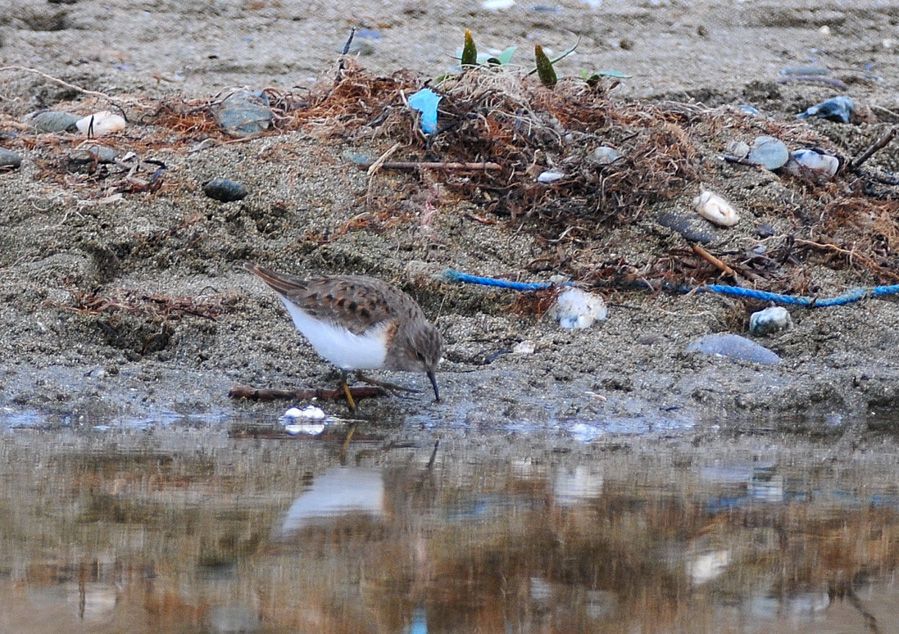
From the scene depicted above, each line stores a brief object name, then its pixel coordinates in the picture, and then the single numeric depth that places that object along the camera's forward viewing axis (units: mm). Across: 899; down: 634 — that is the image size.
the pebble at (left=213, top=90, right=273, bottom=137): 16344
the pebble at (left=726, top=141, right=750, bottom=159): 16125
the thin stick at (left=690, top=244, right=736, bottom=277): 14461
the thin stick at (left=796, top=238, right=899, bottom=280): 14883
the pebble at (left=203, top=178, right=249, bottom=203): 14969
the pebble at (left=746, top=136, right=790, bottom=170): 15969
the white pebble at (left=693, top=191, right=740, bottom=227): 15102
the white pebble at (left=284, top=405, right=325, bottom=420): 11984
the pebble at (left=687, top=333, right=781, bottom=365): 13125
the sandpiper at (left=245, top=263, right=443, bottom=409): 11937
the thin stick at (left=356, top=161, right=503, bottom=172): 15180
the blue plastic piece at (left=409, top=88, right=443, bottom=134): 15348
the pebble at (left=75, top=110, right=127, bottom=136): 16594
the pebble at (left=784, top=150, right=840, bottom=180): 15977
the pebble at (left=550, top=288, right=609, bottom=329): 13844
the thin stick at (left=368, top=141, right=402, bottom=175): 15195
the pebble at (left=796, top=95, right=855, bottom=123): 17875
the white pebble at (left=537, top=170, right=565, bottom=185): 15156
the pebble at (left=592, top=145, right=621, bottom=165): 15273
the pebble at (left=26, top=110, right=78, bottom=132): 16734
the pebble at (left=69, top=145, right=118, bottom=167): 15570
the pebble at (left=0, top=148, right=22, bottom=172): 15508
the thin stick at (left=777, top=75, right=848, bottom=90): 20219
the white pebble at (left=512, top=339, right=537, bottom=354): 13352
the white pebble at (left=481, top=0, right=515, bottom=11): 22437
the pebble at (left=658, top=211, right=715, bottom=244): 14992
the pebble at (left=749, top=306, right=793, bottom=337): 13766
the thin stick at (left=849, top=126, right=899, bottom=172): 15766
